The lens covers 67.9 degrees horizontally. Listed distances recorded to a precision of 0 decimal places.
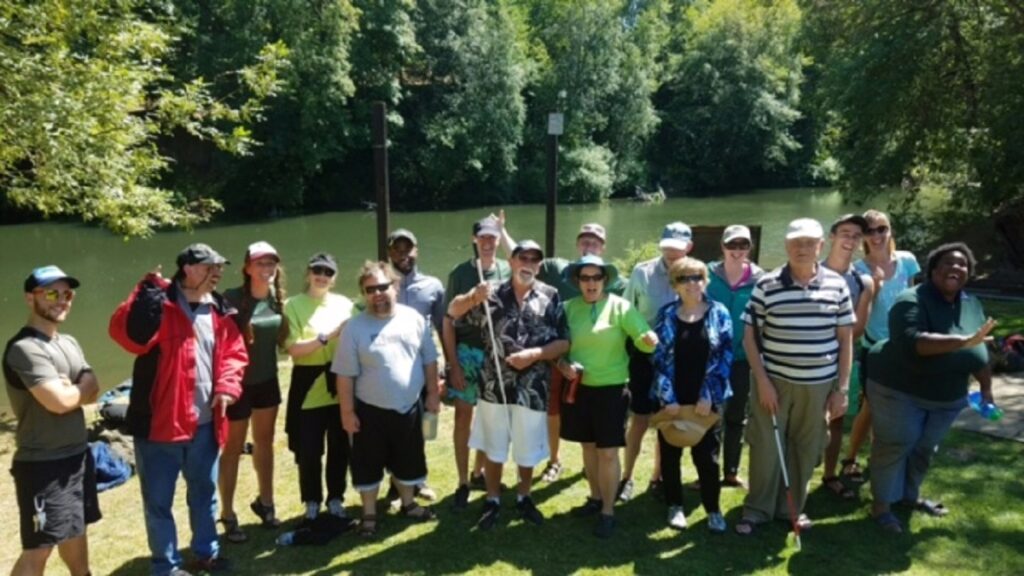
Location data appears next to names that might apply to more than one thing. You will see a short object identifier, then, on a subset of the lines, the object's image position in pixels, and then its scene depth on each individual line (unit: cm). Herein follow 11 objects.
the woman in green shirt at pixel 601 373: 415
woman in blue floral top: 408
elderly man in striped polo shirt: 393
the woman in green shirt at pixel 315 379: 424
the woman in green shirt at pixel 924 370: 396
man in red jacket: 353
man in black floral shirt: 420
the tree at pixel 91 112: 667
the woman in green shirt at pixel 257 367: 409
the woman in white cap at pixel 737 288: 445
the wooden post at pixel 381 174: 738
